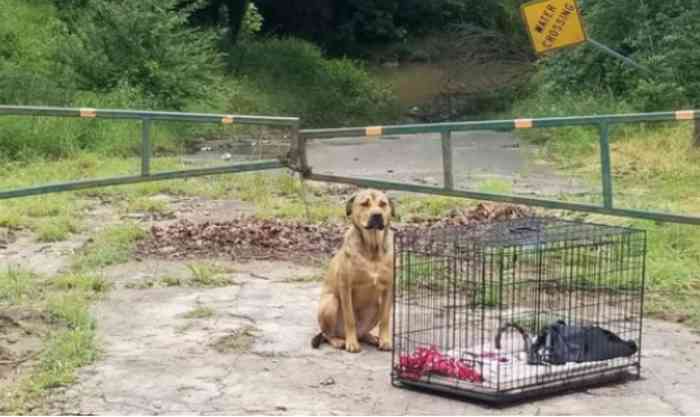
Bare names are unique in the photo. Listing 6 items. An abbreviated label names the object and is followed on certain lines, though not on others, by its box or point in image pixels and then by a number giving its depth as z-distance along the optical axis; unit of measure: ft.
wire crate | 20.67
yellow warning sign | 52.13
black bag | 21.31
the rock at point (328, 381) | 21.02
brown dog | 23.45
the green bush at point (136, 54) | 66.03
